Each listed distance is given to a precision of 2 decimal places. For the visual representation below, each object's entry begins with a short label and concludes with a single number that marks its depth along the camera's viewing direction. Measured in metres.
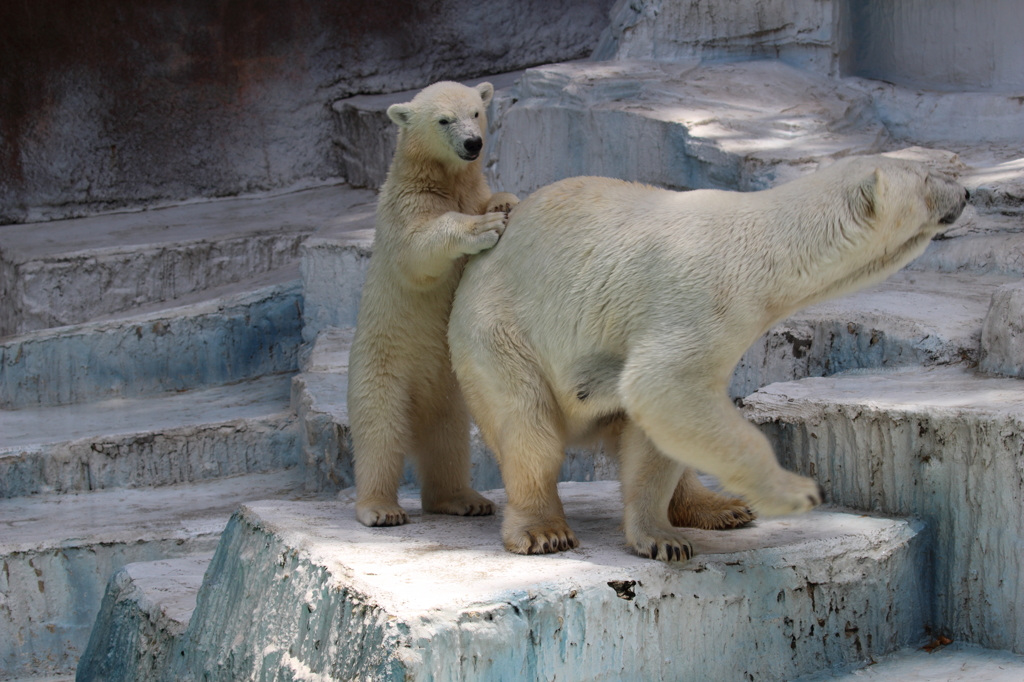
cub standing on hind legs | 7.28
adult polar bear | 5.50
